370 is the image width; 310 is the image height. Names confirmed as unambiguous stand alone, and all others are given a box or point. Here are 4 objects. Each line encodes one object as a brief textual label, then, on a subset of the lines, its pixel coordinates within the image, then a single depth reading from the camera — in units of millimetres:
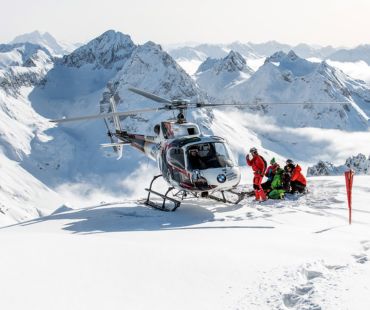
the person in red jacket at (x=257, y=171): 15289
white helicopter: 13328
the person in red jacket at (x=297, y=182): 15648
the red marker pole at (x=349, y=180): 10965
